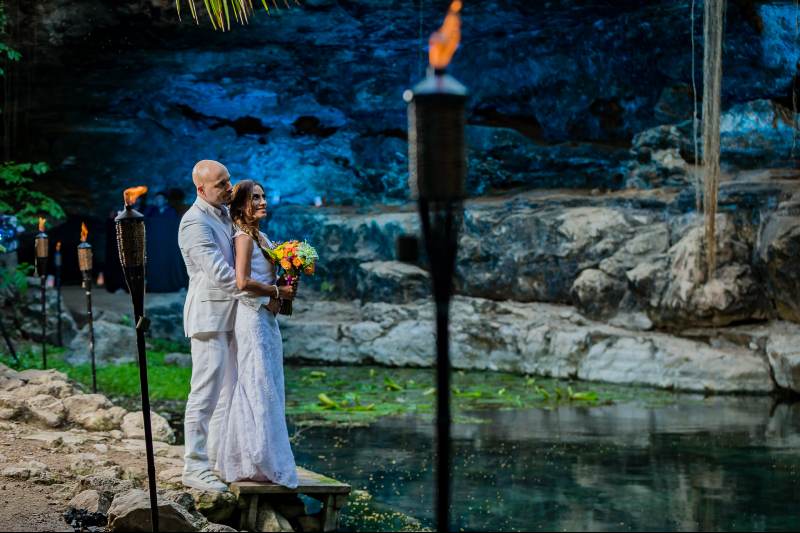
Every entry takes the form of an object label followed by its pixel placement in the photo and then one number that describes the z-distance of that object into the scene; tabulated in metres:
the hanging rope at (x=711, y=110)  12.53
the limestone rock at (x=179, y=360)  14.41
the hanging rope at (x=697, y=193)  13.61
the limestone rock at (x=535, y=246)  15.87
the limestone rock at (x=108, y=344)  13.93
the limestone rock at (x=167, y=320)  17.72
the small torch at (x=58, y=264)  13.08
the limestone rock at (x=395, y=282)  17.81
